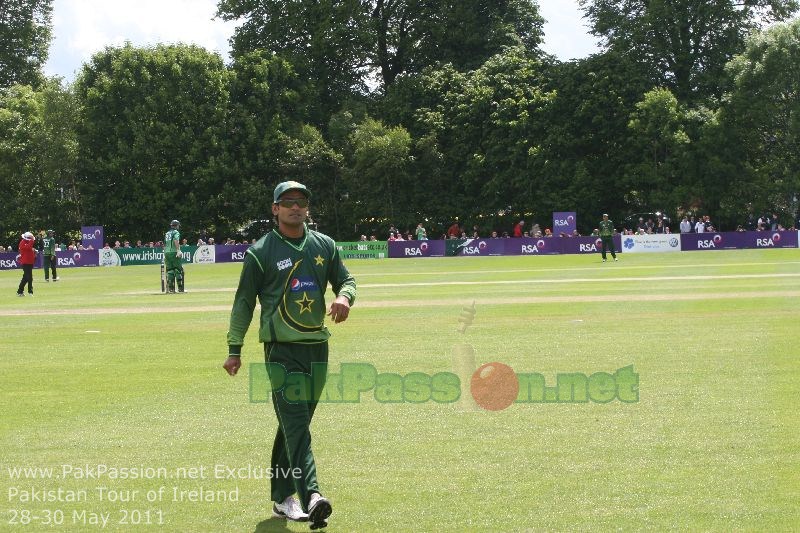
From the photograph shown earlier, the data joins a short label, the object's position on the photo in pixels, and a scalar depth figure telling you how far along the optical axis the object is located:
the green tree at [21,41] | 78.00
